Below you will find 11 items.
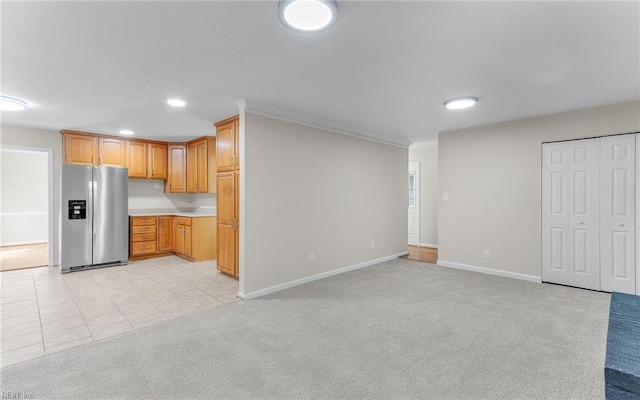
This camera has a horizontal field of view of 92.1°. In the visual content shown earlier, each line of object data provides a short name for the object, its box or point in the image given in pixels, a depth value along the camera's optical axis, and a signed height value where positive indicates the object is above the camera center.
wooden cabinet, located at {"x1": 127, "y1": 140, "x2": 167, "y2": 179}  6.10 +0.80
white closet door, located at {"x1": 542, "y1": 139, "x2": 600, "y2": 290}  4.04 -0.21
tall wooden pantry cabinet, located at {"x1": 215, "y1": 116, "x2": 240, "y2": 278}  4.27 +0.09
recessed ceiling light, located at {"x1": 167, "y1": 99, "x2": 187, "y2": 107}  3.64 +1.16
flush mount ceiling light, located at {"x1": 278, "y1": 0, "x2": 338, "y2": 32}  1.79 +1.12
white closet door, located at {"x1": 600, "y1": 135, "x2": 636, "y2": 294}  3.78 -0.20
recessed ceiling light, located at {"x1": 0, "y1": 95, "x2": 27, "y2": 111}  3.49 +1.11
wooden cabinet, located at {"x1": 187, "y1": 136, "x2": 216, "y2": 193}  6.10 +0.65
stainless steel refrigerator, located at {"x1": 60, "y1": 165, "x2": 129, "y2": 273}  5.07 -0.33
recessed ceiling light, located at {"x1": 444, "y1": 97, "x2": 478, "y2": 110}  3.56 +1.13
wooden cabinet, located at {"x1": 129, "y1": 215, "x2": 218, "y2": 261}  5.89 -0.77
